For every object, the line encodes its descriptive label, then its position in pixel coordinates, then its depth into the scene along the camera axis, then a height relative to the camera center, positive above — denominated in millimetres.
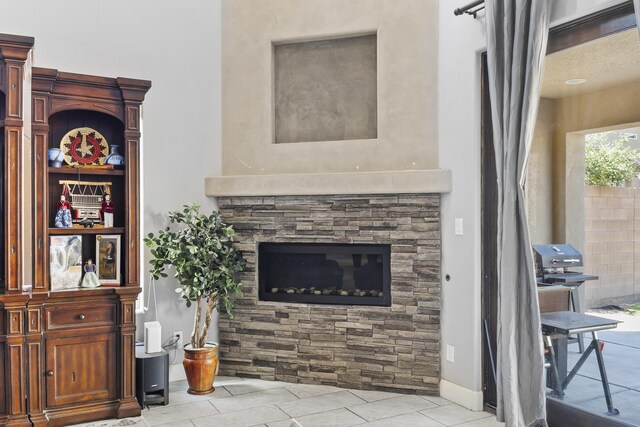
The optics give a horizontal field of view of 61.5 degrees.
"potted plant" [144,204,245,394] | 3869 -380
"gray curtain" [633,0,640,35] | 2357 +905
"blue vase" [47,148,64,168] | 3474 +396
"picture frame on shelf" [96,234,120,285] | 3691 -278
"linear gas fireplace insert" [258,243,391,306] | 4121 -454
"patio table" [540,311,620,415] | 2873 -663
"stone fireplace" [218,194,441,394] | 3922 -748
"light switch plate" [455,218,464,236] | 3705 -79
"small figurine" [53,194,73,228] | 3496 +12
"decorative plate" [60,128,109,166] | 3604 +480
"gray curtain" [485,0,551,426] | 2994 -5
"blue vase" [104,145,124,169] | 3668 +399
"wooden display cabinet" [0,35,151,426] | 3225 -492
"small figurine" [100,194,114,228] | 3680 +39
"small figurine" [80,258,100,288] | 3543 -393
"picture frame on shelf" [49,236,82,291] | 3471 -287
